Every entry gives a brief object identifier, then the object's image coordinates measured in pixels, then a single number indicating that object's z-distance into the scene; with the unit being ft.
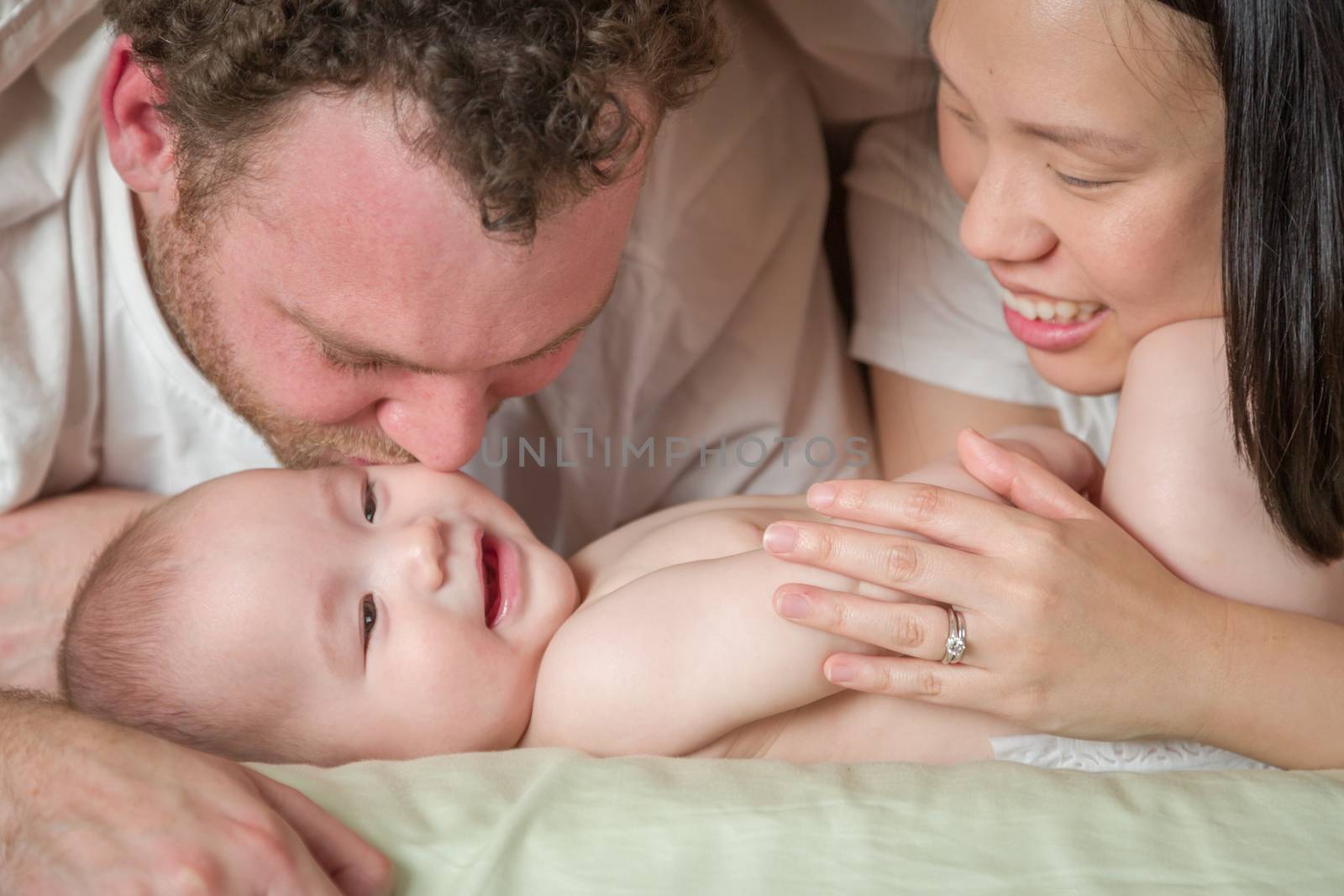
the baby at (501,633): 3.54
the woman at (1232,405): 3.17
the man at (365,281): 3.14
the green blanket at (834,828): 2.69
